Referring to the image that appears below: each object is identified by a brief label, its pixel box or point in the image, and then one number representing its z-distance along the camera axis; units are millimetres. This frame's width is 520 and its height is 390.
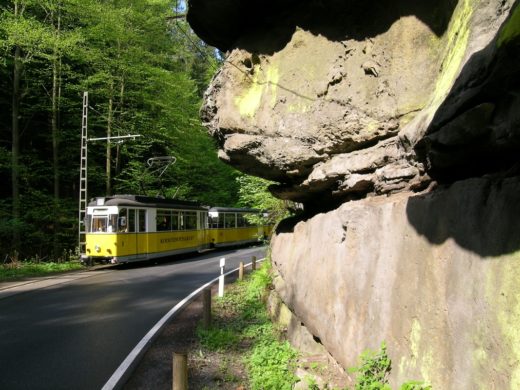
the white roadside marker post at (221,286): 11461
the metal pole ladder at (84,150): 20797
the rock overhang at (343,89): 4082
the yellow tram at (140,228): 18984
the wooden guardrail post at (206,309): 8453
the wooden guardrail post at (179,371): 4664
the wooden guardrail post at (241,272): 14177
